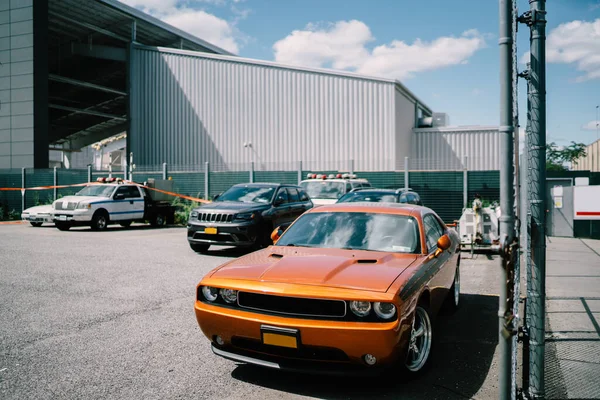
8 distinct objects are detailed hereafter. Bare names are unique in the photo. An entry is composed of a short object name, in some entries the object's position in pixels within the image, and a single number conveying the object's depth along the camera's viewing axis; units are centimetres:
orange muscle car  361
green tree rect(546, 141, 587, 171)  4350
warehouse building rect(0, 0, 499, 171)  2494
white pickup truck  1683
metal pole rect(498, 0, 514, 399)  323
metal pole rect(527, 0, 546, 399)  340
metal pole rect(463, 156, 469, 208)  1730
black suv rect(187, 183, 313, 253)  1088
